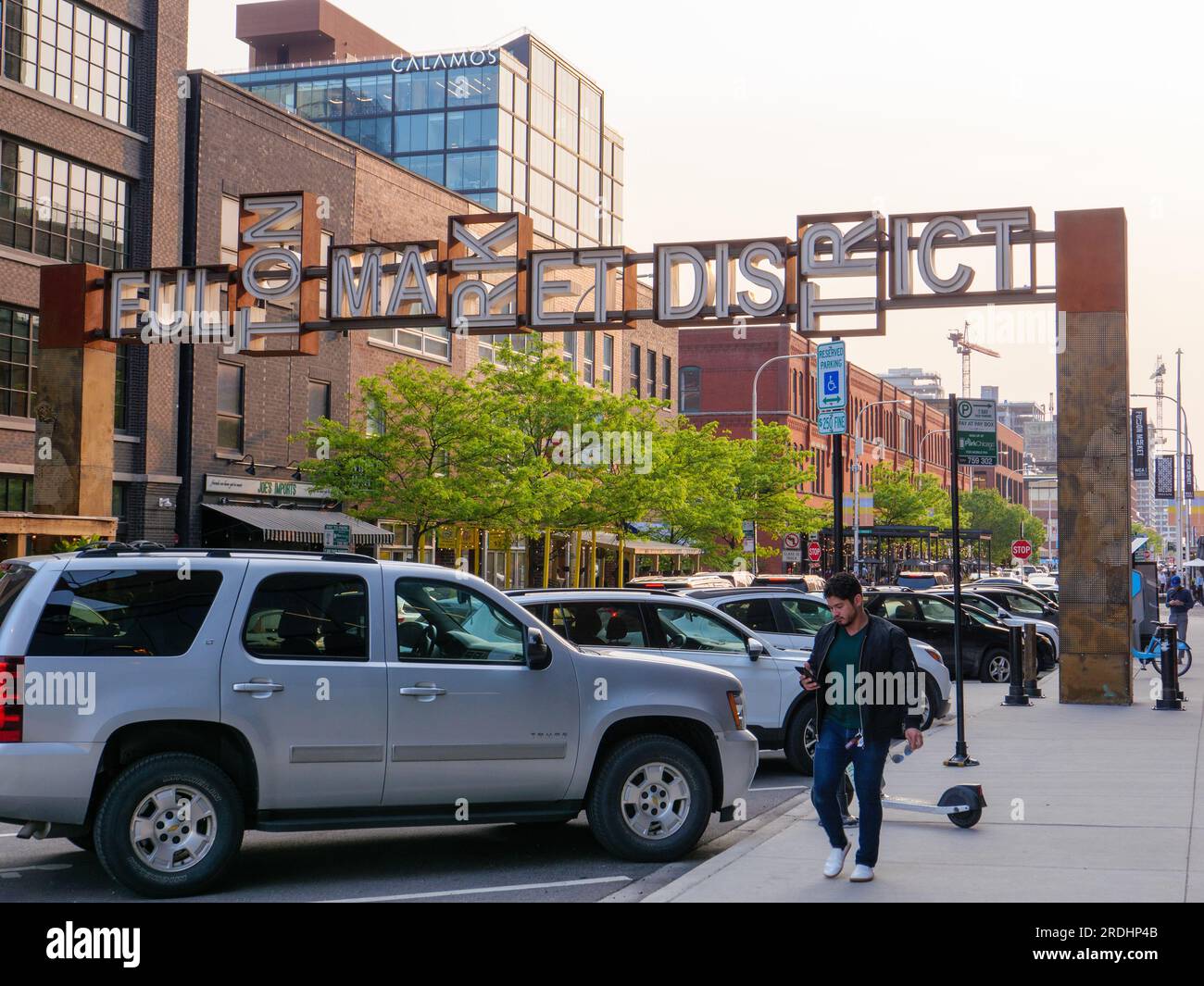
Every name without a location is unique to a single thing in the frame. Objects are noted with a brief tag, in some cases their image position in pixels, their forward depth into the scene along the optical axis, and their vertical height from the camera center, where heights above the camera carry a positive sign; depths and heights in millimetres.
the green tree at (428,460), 31031 +1639
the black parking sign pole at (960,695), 12005 -1362
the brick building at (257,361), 30766 +4897
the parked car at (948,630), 23375 -1552
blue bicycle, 21825 -1874
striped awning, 30578 +172
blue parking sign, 14453 +1692
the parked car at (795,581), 29422 -946
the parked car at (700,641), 11484 -896
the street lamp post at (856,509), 34972 +837
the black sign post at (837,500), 13750 +375
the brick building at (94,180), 26938 +7180
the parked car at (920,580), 38844 -1163
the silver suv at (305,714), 7441 -1044
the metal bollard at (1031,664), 19828 -1775
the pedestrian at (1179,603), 27156 -1178
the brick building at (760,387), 76312 +8370
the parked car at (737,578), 33875 -1041
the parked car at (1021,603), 31031 -1441
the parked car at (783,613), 15016 -825
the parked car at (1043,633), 26344 -1803
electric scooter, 9242 -1785
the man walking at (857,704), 7645 -911
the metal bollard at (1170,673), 17672 -1676
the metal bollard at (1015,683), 18391 -1901
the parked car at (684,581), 24625 -918
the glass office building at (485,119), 69062 +21405
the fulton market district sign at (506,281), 18031 +3511
